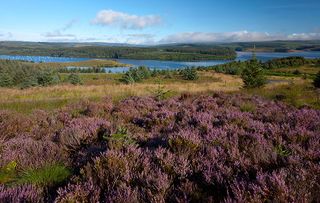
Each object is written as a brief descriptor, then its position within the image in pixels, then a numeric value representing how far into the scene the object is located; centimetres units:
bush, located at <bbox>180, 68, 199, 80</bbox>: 10744
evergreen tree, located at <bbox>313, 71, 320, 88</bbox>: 3019
